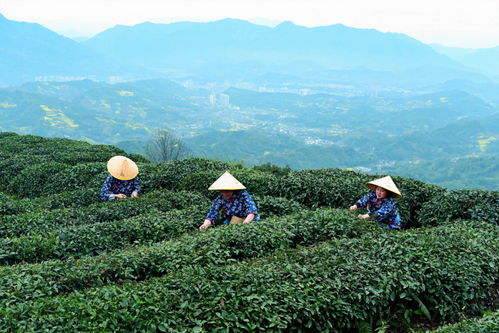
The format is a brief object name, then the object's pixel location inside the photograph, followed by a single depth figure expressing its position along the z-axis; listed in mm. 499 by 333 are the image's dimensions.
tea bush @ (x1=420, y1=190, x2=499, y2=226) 10523
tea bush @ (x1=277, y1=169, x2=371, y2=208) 12453
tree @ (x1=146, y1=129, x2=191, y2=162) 52031
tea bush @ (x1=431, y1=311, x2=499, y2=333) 5312
